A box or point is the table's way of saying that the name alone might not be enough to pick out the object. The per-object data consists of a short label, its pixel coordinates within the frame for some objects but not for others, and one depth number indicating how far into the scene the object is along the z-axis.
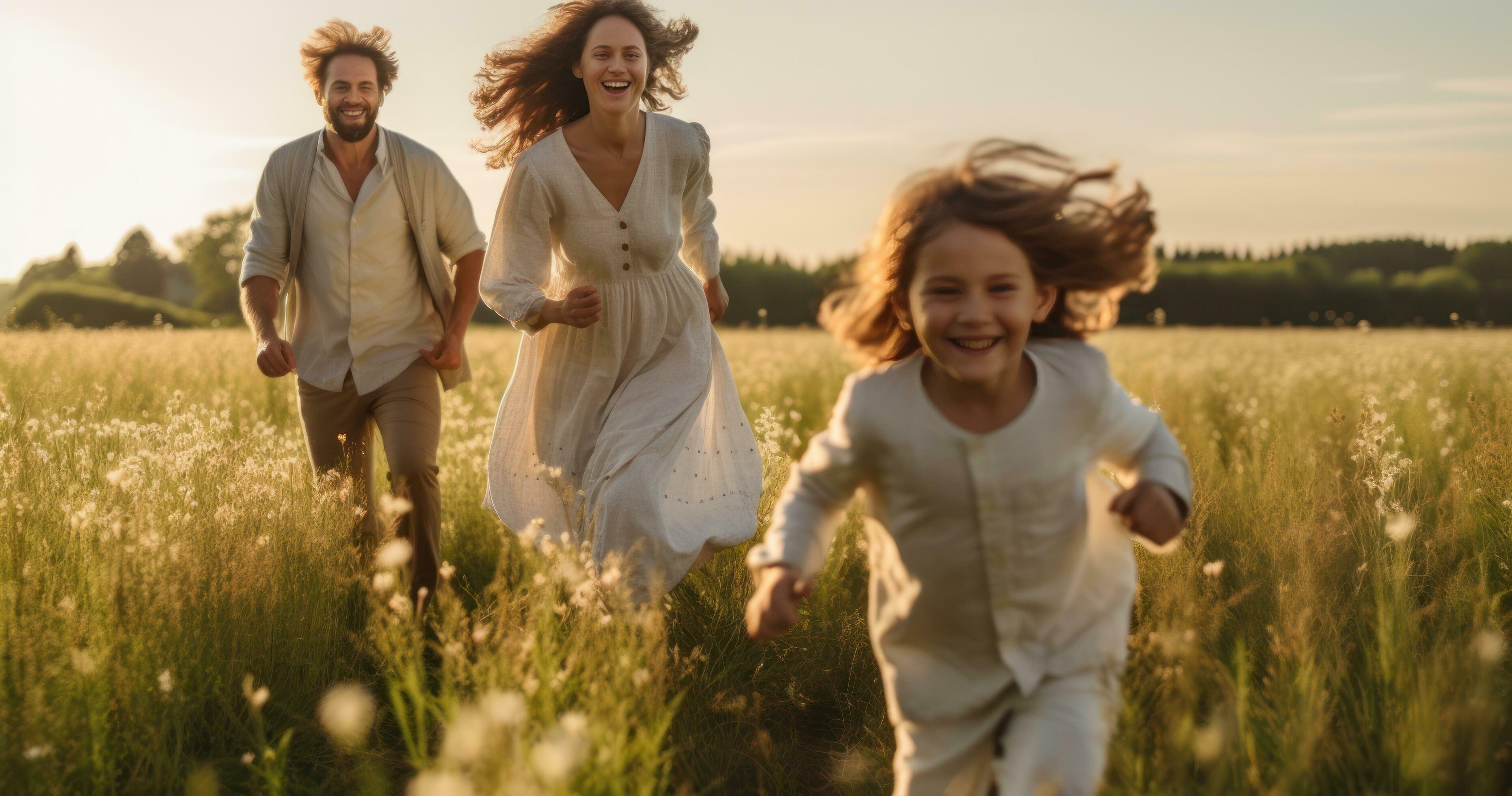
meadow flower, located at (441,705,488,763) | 1.63
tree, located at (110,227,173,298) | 47.91
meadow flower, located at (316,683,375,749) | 1.83
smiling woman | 3.93
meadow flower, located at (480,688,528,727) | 1.71
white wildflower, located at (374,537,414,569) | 2.19
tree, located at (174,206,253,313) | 57.06
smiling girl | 2.20
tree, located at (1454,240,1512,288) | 51.41
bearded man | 4.59
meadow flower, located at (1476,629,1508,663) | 2.04
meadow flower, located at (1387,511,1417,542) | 2.73
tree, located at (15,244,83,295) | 41.66
